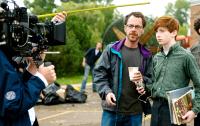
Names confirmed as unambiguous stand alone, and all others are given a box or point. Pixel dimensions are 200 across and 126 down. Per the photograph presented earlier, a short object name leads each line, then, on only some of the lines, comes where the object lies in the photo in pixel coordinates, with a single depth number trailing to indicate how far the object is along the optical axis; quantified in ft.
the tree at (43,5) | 132.26
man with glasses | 15.97
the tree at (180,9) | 340.18
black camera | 10.07
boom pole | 12.99
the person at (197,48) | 20.67
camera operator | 10.20
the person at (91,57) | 51.19
